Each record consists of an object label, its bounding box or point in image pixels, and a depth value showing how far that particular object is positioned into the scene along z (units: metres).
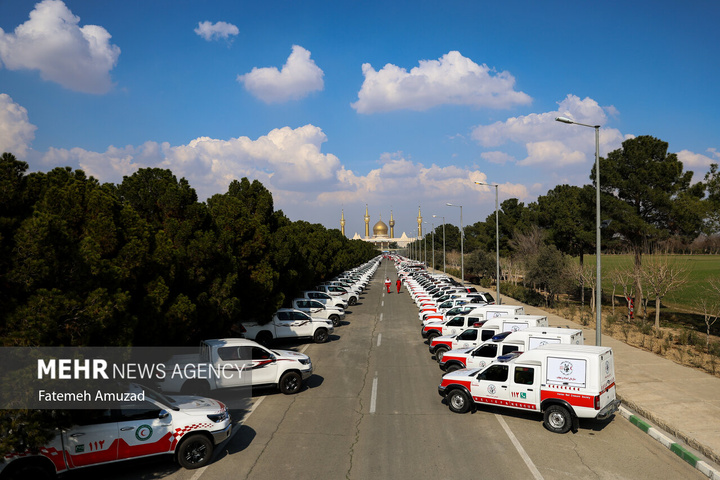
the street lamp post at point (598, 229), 14.16
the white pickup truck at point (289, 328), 19.34
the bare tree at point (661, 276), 22.38
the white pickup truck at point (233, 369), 11.58
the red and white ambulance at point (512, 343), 12.68
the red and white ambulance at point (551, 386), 9.34
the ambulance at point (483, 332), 15.20
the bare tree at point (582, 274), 29.85
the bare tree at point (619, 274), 26.17
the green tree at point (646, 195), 26.83
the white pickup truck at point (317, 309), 24.75
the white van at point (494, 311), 17.55
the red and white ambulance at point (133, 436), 6.99
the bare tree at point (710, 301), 27.38
